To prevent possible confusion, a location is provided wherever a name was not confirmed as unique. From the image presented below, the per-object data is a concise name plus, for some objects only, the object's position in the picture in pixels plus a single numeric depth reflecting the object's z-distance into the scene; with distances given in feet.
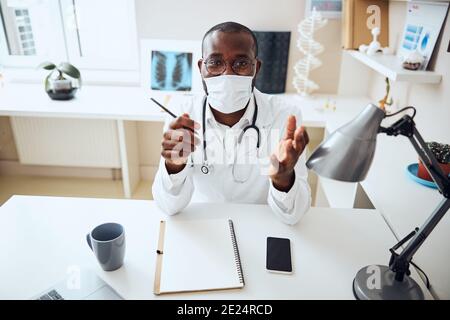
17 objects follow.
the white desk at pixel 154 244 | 2.94
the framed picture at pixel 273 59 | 7.64
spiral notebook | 2.95
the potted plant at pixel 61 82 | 7.61
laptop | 2.82
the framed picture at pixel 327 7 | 7.66
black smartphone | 3.12
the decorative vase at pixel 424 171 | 4.27
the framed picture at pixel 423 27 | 5.35
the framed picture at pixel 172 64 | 7.78
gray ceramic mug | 2.94
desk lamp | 2.32
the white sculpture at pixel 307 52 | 7.52
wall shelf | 5.31
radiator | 8.75
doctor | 3.45
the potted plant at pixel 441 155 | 4.26
